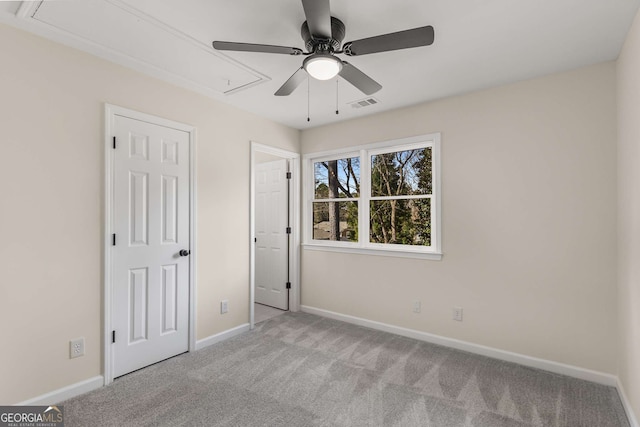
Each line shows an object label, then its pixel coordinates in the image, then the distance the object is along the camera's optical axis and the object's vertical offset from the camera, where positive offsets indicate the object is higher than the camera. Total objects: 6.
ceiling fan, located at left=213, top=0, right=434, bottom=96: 1.59 +0.97
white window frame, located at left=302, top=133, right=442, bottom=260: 3.30 +0.16
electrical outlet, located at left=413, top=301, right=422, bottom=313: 3.38 -1.02
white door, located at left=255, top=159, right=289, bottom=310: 4.45 -0.30
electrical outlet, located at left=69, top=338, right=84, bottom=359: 2.27 -0.99
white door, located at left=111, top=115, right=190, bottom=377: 2.55 -0.27
